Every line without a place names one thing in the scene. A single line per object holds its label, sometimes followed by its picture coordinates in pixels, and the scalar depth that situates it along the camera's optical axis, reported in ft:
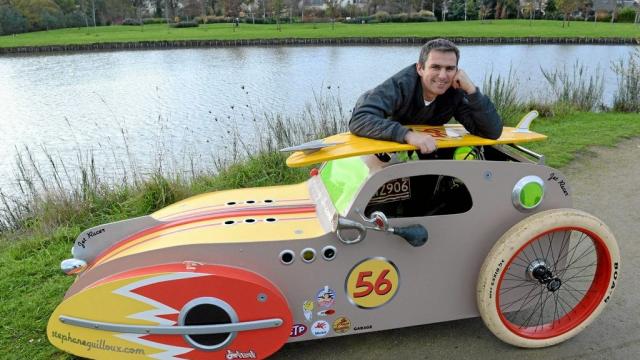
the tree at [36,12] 172.86
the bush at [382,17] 190.19
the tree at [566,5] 166.91
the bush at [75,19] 187.11
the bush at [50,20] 175.42
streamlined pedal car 8.96
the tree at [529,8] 196.81
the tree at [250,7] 200.54
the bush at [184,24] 179.26
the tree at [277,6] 171.08
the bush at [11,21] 161.79
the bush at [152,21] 210.26
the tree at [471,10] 202.65
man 10.01
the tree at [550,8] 196.38
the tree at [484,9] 199.21
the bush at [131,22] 203.92
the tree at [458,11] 207.31
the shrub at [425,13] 197.77
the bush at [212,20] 196.65
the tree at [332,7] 181.16
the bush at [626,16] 184.03
